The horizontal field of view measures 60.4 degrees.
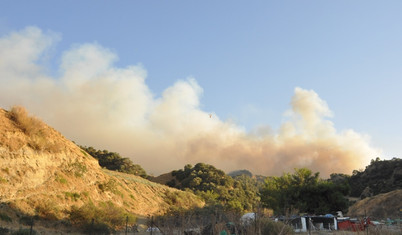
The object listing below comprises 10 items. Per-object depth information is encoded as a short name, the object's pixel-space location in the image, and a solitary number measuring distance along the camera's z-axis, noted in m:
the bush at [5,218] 29.17
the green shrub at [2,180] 32.52
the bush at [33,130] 39.49
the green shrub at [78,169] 43.78
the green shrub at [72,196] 38.88
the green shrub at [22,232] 24.38
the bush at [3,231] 24.79
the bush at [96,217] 35.47
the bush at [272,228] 24.08
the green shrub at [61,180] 39.62
